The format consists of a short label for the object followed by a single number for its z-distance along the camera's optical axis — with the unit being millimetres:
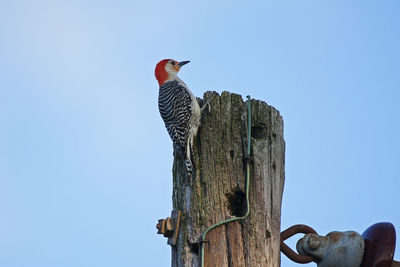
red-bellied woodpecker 8094
